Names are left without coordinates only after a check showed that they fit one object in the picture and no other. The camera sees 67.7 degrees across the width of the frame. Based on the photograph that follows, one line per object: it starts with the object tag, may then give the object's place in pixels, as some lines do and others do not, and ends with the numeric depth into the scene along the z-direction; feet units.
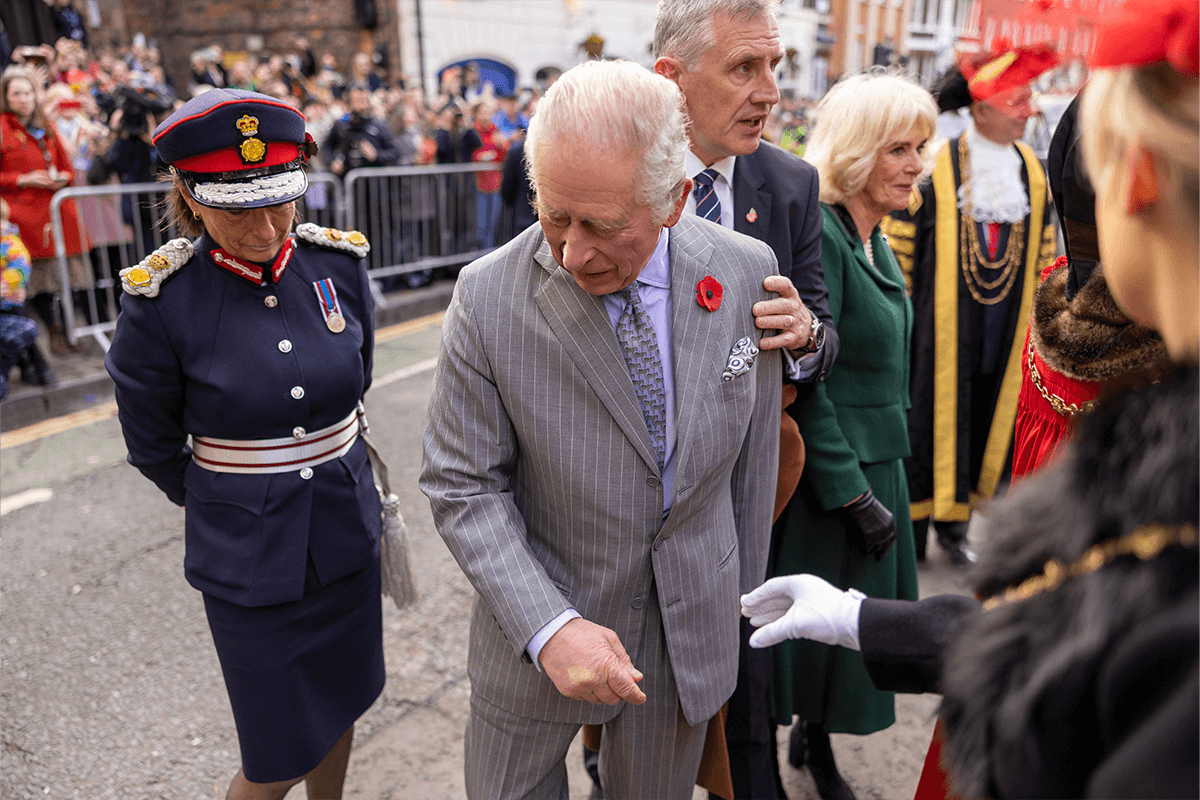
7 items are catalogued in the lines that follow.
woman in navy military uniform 6.55
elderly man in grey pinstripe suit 4.91
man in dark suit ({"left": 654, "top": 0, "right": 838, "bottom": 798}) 7.25
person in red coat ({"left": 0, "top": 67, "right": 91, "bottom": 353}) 20.22
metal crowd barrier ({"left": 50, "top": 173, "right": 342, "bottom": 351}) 20.65
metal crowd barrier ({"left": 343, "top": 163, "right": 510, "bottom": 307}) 27.61
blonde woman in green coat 8.13
